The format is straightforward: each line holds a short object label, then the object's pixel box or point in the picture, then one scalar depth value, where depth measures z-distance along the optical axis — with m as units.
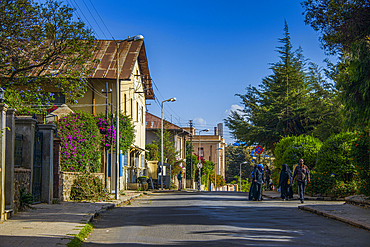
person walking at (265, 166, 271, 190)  35.53
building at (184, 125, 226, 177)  93.94
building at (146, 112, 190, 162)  62.47
